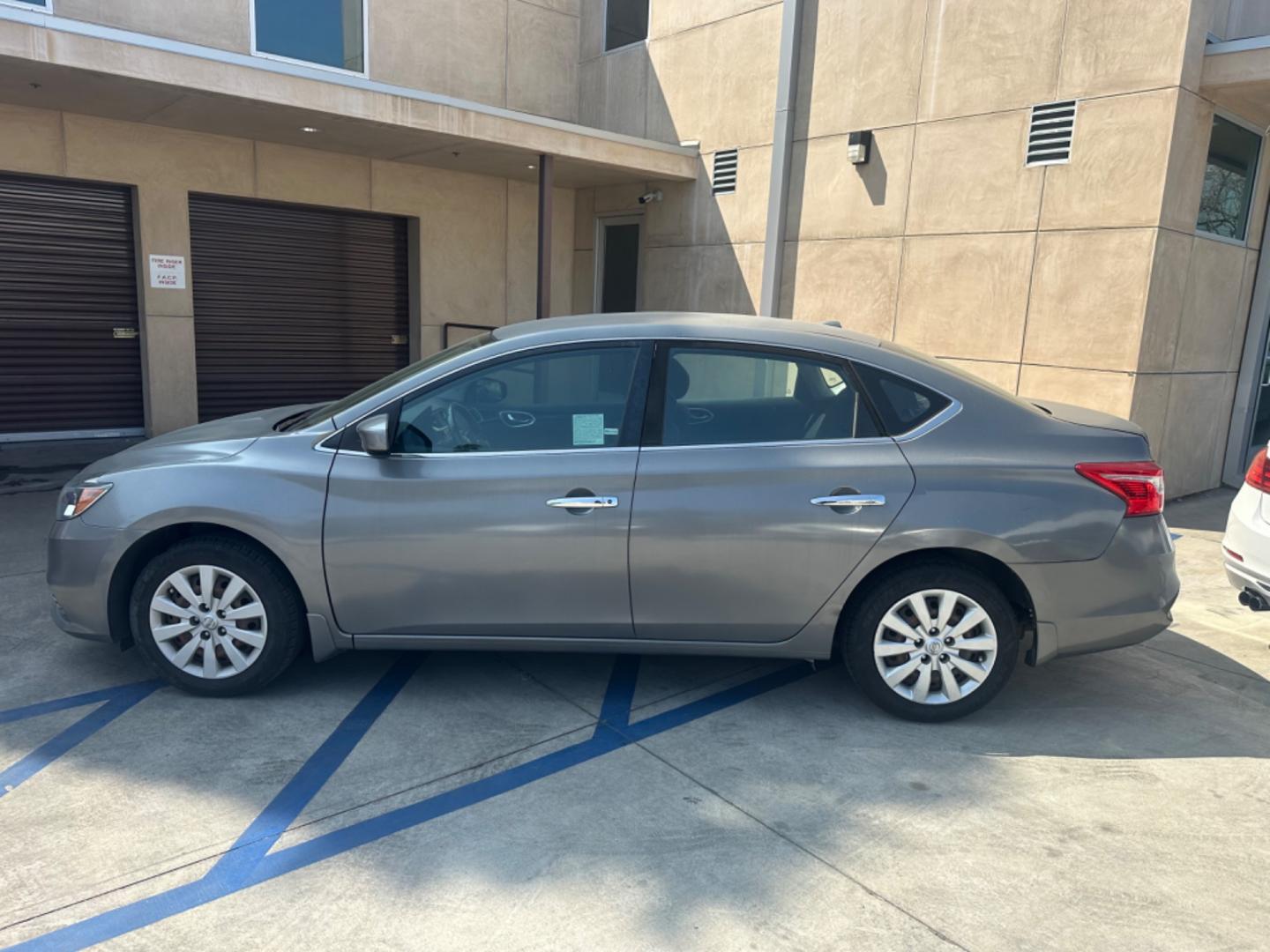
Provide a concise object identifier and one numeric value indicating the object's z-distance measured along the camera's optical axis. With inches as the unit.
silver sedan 150.6
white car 174.1
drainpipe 388.8
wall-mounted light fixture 364.2
